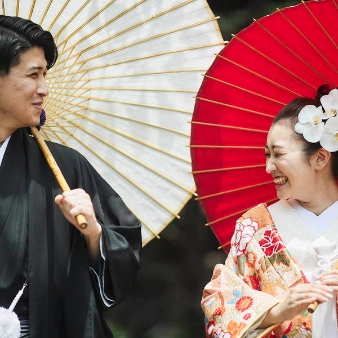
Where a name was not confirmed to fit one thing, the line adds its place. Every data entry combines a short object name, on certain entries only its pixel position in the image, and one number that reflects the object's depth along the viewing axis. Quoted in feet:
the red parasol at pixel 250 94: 22.94
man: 21.49
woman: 21.26
